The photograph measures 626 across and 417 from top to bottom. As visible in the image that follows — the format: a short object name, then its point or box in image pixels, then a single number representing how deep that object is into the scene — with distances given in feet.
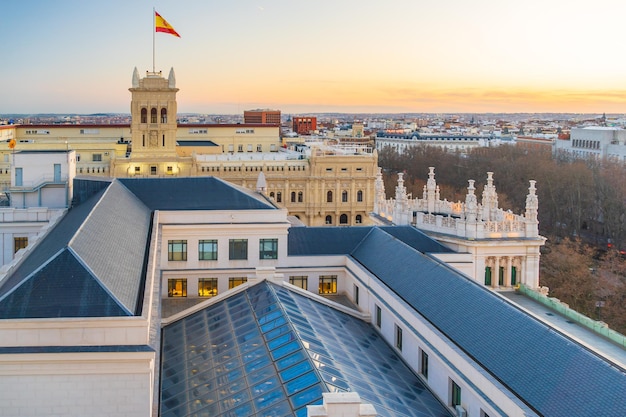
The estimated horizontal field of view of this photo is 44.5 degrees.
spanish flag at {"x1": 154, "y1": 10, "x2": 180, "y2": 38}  328.90
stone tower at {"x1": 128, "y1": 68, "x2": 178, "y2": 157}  404.36
